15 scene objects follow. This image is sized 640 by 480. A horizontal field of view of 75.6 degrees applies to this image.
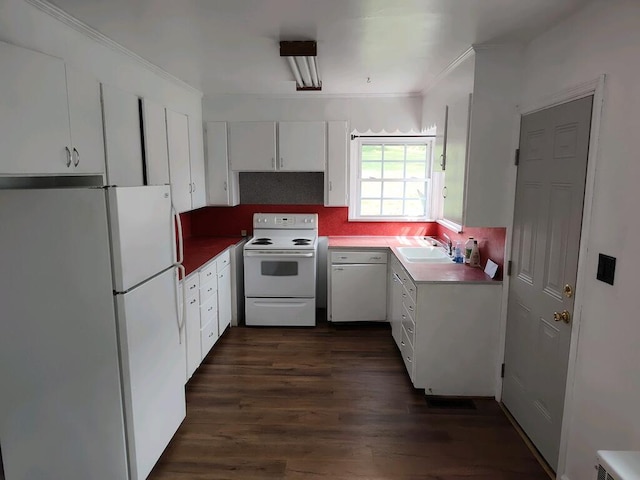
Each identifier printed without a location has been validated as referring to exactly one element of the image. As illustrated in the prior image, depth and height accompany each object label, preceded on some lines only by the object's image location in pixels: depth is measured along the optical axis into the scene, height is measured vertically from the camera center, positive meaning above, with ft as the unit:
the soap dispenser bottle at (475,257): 11.14 -2.06
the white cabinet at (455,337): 9.77 -3.75
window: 15.38 -0.02
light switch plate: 5.92 -1.26
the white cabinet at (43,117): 5.72 +0.93
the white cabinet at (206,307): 10.53 -3.70
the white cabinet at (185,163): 11.48 +0.44
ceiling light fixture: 8.59 +2.75
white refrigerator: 6.18 -2.42
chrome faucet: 13.02 -2.14
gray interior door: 6.96 -1.58
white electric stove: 14.24 -3.62
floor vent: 9.77 -5.32
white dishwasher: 14.11 -3.63
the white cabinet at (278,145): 14.48 +1.17
